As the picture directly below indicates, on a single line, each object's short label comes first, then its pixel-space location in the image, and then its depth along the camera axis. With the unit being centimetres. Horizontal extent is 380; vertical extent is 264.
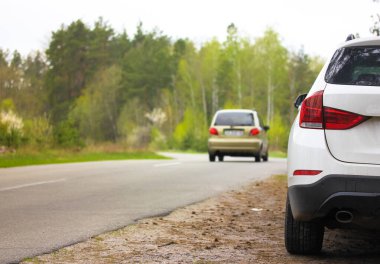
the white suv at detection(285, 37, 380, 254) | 741
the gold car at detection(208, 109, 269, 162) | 3563
